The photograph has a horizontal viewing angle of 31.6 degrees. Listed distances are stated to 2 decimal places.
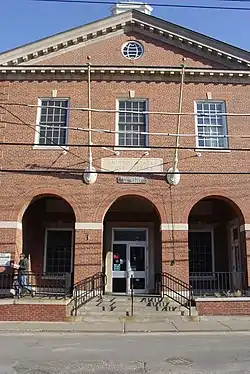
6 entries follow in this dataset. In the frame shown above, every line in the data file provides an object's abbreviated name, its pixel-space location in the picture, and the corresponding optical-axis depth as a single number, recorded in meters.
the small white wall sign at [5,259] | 18.86
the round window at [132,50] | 22.03
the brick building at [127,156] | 19.75
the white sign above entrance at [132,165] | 20.11
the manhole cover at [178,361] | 8.44
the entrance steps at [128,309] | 16.20
